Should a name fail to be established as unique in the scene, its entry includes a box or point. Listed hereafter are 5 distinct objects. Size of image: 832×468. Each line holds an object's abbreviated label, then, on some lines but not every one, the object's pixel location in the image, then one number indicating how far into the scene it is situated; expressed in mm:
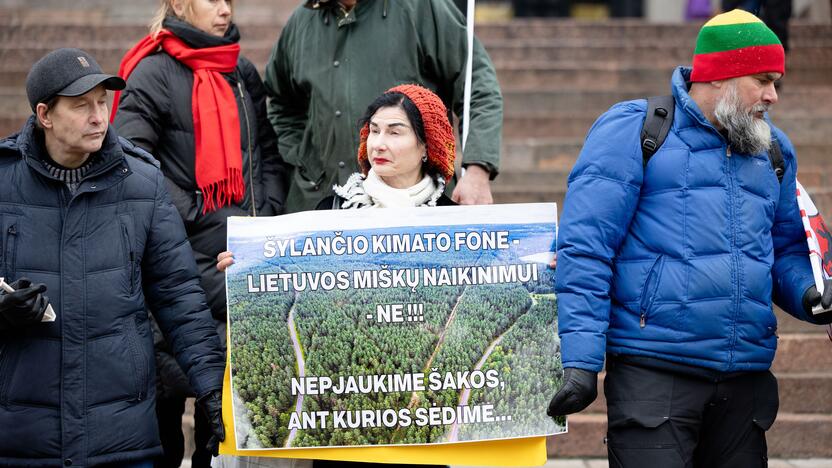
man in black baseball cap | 3547
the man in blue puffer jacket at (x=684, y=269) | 3623
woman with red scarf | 4496
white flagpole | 4613
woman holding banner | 4023
